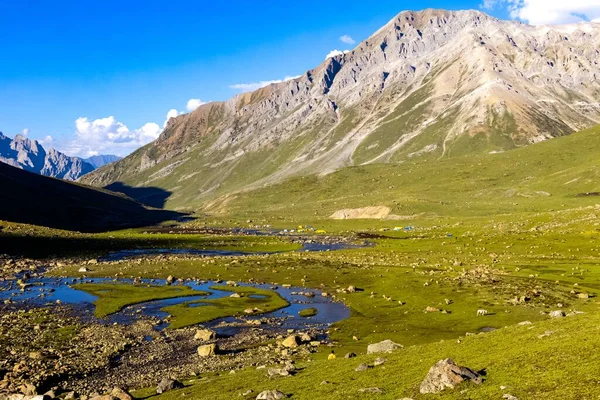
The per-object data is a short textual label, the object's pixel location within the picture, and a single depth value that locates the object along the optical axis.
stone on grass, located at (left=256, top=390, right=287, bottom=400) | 27.43
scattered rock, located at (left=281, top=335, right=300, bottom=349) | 47.38
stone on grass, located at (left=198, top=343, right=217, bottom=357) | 46.19
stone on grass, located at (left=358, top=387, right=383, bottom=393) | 25.71
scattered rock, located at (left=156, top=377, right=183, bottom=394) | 33.82
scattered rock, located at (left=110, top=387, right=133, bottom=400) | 30.56
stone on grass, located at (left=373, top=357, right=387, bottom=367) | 33.15
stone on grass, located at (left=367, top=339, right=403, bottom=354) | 40.41
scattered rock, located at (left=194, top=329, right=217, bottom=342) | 52.26
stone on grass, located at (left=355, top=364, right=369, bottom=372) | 31.95
